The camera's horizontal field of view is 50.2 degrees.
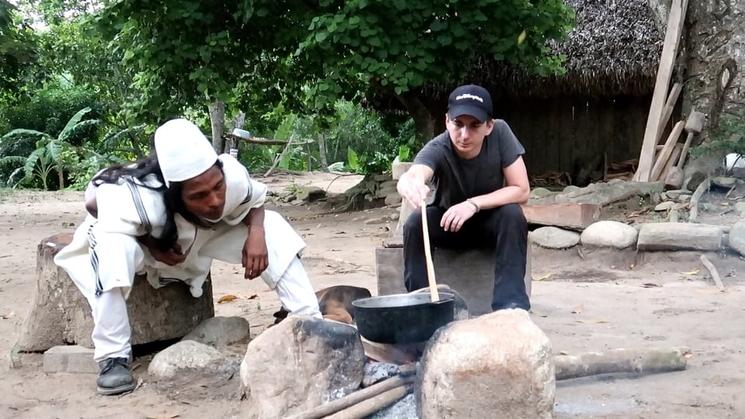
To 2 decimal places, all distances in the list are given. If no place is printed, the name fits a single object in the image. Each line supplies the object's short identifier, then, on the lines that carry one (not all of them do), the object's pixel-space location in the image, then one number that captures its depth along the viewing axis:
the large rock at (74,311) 3.32
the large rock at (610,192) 7.10
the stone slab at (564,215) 6.21
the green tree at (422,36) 7.92
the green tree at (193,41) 8.56
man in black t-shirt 3.20
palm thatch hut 9.58
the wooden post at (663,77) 7.74
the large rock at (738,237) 5.45
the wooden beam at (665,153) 7.66
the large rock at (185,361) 3.02
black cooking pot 2.39
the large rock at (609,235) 5.91
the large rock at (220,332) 3.37
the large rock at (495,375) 2.09
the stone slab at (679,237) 5.60
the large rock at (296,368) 2.39
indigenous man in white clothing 2.80
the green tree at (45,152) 16.98
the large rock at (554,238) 6.18
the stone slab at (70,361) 3.19
